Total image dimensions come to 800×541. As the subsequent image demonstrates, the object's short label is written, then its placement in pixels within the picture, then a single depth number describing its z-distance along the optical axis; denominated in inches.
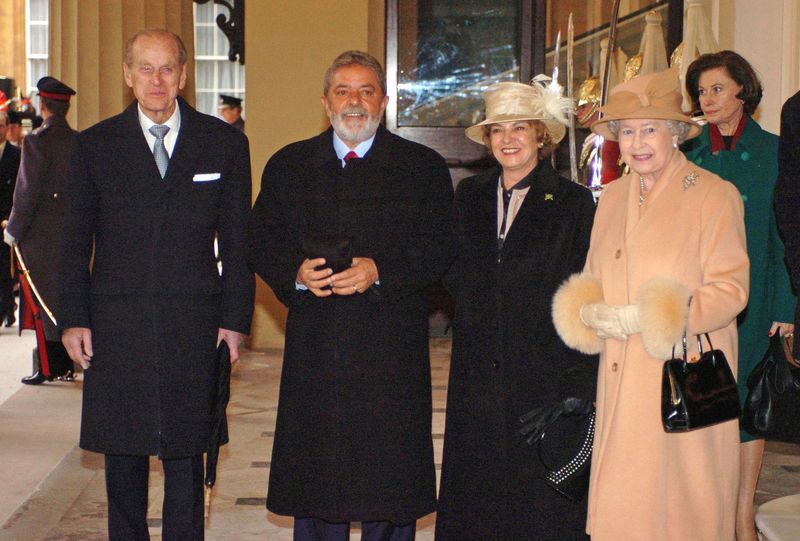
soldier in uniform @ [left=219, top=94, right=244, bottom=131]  551.8
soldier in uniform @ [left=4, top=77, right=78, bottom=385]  306.7
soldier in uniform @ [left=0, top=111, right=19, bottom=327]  390.0
